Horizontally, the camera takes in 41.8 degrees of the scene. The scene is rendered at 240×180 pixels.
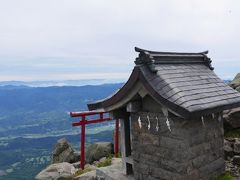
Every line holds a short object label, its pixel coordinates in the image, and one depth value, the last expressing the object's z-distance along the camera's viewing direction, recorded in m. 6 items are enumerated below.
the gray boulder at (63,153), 20.49
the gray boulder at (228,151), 12.16
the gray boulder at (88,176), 12.87
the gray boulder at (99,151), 19.14
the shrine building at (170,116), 9.05
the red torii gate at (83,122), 14.48
